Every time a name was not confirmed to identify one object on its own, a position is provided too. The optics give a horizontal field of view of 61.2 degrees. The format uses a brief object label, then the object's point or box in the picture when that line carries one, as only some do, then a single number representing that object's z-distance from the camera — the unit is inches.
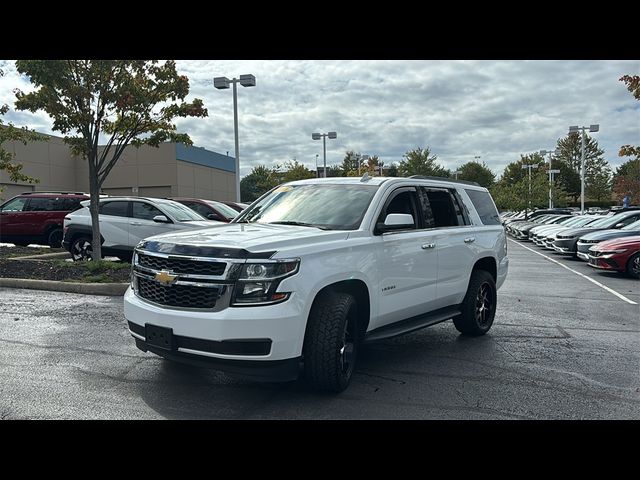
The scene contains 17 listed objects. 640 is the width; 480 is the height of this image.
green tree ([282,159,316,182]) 1676.1
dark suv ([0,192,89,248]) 638.5
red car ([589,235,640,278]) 508.4
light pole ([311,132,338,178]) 1412.4
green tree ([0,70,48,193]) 482.6
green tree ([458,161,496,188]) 3303.2
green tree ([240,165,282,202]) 3222.4
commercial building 1488.7
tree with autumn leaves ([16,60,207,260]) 419.8
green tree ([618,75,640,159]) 636.1
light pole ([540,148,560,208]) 1713.2
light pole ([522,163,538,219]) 1625.7
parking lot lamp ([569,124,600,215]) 1421.0
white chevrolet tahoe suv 161.6
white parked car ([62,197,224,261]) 494.0
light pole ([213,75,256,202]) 855.1
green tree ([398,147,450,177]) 2295.8
